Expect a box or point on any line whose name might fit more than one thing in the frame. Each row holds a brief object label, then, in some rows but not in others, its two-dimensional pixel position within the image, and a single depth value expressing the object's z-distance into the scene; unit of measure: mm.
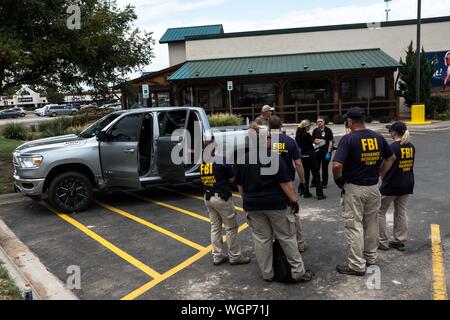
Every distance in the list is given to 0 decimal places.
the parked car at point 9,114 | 61656
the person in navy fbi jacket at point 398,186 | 5730
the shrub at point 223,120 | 16469
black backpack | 4969
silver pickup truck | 8211
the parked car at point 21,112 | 63388
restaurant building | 26859
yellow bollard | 23031
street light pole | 21225
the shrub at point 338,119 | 25750
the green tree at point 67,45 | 9625
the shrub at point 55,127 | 20278
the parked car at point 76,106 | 61406
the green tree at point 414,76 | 25016
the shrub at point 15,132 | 23609
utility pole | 52822
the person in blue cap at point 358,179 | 5074
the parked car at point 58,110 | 57594
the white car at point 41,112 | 59031
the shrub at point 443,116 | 25252
